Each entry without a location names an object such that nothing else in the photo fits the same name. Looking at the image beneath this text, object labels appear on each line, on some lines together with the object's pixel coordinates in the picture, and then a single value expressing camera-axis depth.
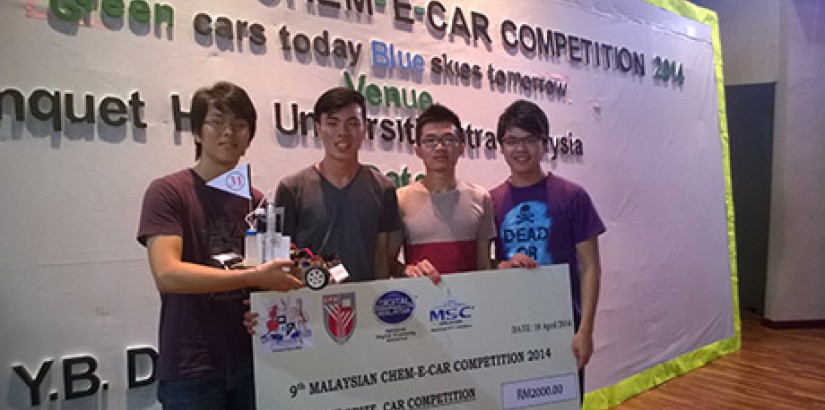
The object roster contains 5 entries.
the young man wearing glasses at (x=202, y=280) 1.61
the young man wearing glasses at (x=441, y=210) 1.95
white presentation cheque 1.67
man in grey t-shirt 1.80
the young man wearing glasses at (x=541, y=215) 2.13
